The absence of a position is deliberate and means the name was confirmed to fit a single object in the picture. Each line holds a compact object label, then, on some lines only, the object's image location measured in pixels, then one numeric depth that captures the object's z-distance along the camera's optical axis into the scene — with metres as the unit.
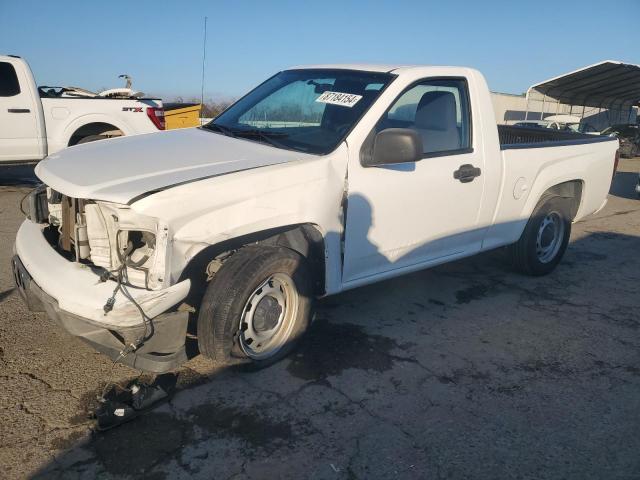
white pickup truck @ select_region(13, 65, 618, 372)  2.62
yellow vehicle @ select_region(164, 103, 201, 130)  10.71
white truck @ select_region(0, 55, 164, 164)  7.86
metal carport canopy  20.75
